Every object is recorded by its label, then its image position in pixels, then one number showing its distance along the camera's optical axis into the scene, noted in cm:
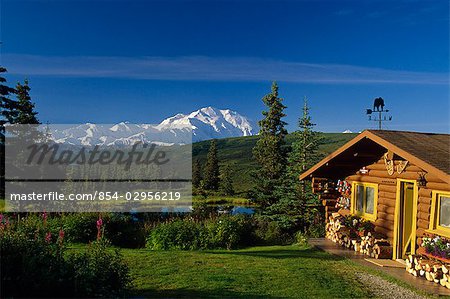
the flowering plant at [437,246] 871
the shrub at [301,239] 1406
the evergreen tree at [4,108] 2250
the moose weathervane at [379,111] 1544
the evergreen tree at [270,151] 2159
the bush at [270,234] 1539
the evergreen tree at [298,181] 1820
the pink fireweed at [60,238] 594
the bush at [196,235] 1365
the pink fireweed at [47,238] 624
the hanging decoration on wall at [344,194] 1446
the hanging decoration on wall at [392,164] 1115
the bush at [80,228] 1389
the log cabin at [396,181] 961
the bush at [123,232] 1455
